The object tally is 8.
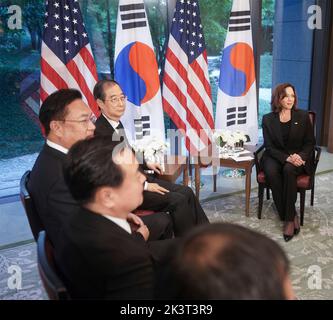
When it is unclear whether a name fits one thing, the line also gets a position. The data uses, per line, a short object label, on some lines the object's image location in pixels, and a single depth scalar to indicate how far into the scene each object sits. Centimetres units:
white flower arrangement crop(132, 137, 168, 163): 350
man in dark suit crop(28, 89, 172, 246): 185
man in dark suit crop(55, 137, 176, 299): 130
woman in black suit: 351
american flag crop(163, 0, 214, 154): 446
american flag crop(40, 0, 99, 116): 391
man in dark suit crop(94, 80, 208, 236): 282
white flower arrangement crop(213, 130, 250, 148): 405
